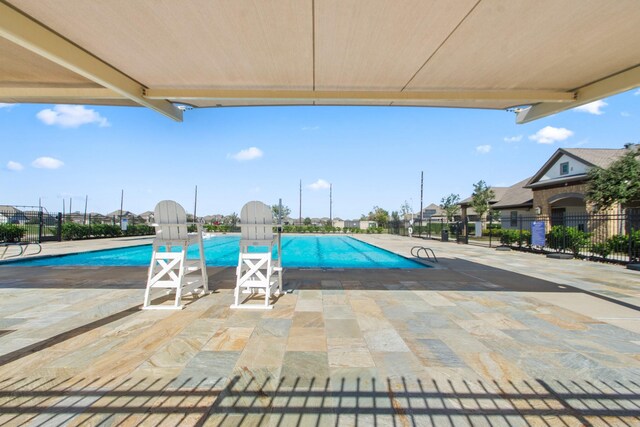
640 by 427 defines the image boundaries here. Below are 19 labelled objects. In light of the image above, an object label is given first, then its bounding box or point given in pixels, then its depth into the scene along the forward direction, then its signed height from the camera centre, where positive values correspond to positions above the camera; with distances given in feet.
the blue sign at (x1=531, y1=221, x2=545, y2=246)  44.70 -1.53
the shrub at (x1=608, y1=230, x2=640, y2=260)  34.04 -2.46
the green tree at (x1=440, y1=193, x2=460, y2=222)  154.61 +9.92
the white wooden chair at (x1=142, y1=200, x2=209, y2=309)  15.64 -1.82
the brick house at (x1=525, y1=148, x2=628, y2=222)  64.34 +10.48
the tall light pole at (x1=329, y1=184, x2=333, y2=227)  178.91 +15.05
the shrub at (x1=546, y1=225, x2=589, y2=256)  40.91 -2.26
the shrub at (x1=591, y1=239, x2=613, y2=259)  37.15 -3.25
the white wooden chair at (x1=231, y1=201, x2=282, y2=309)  16.63 -0.69
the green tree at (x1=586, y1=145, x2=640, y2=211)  47.34 +6.81
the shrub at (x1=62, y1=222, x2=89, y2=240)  61.52 -2.28
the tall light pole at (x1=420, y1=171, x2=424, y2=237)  135.17 +19.52
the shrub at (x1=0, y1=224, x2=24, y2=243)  51.24 -2.32
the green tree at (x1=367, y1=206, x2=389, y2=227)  167.63 +4.70
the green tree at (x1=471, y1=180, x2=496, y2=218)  119.96 +10.82
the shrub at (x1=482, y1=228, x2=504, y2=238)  89.43 -3.16
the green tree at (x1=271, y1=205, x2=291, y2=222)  155.70 +7.45
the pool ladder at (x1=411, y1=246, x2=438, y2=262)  34.93 -4.63
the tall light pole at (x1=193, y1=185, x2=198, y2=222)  149.94 +9.51
